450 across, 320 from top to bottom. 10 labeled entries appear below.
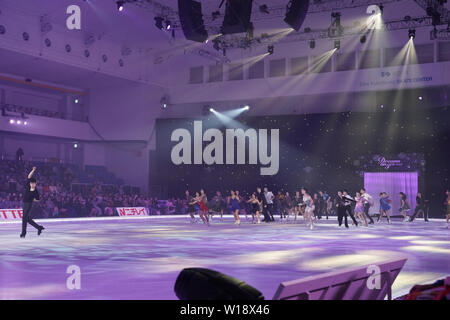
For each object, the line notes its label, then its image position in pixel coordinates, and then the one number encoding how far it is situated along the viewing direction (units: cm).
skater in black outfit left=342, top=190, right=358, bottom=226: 2148
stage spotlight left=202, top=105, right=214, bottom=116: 4006
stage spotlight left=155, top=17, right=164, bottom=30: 2795
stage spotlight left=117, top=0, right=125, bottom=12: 2531
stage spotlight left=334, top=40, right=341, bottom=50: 3232
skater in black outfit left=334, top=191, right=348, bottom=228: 2191
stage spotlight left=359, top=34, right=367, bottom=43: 3244
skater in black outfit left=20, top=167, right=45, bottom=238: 1482
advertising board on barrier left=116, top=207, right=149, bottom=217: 3228
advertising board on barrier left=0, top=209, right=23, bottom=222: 2583
